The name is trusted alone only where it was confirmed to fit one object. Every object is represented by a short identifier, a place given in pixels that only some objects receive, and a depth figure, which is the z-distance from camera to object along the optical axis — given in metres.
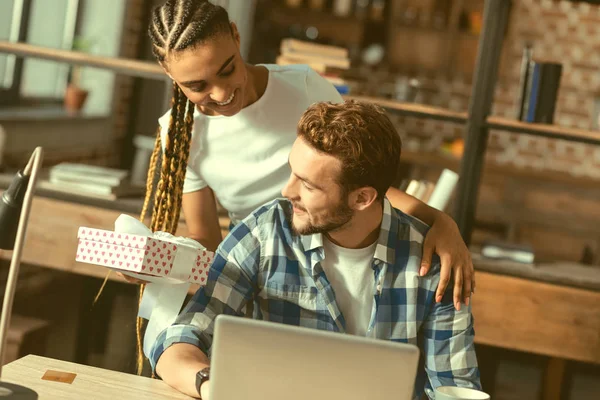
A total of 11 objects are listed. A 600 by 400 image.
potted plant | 4.54
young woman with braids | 2.04
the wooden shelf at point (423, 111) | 3.11
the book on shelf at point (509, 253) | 3.20
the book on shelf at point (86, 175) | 3.29
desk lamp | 1.25
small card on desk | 1.56
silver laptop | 1.21
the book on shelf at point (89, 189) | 3.28
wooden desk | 1.51
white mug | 1.38
